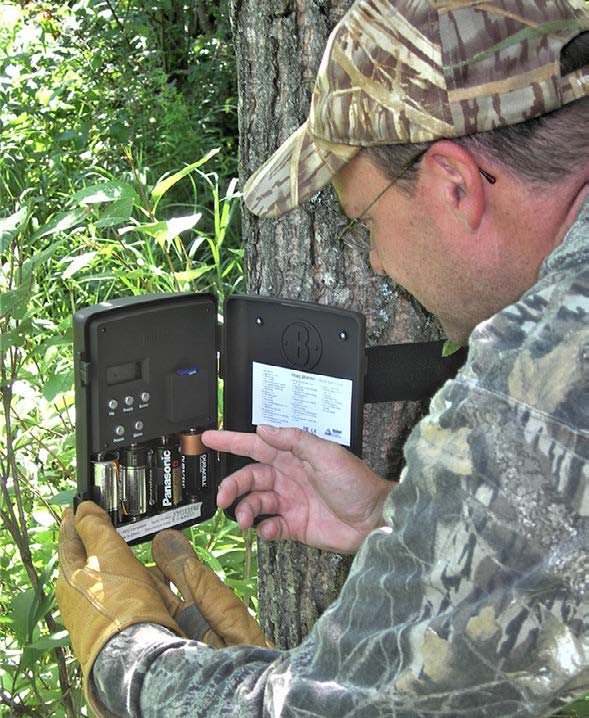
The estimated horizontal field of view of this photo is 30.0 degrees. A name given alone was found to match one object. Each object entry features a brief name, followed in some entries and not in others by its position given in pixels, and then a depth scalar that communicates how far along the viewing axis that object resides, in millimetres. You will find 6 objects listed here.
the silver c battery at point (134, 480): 1985
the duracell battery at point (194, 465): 2078
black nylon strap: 2021
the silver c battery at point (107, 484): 1938
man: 1161
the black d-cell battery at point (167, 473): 2055
